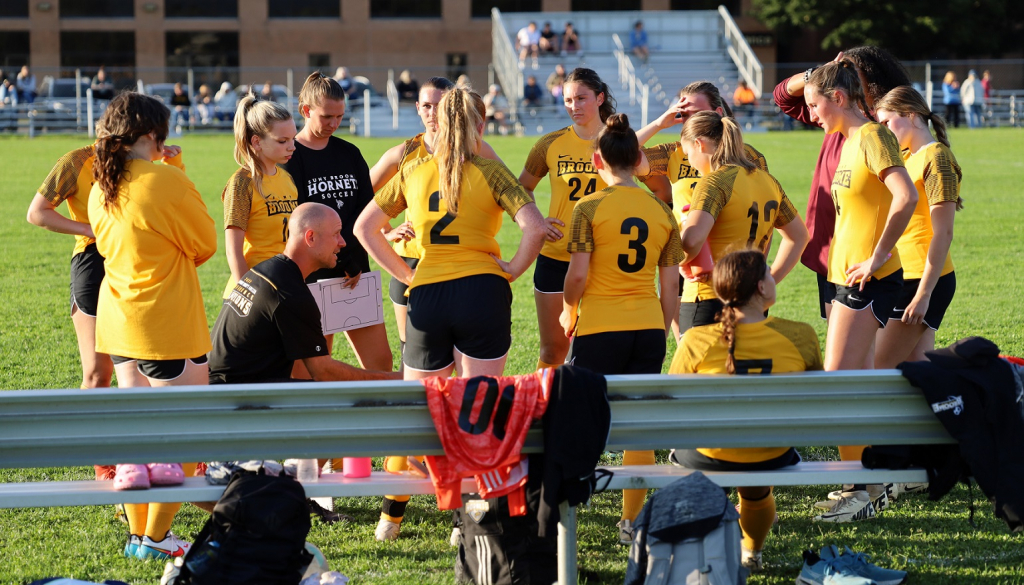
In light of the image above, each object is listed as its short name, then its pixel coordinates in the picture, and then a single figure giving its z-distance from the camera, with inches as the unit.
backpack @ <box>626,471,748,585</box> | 276.4
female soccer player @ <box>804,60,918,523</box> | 370.0
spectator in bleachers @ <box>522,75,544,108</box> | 2591.0
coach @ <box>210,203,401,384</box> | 331.6
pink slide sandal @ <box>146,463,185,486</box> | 287.0
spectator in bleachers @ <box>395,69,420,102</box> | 2662.4
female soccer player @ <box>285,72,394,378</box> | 428.8
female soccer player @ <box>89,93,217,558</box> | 327.6
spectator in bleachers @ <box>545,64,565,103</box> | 2576.0
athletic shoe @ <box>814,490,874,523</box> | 374.0
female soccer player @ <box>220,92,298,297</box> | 396.8
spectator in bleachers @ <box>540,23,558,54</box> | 3058.6
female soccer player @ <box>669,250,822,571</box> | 306.2
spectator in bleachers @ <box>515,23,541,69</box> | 3026.6
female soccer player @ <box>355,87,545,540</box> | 348.5
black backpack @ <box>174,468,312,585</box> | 275.4
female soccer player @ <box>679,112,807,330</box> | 372.5
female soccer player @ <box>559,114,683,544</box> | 355.3
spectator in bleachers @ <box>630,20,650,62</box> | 3112.7
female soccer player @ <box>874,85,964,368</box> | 380.8
